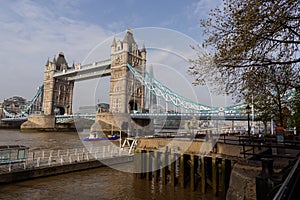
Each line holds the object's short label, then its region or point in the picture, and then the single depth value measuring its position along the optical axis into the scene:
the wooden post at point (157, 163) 11.84
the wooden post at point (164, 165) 11.39
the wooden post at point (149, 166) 12.09
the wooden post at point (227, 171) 9.54
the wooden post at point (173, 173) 10.96
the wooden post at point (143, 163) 12.59
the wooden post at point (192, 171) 10.38
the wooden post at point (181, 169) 10.81
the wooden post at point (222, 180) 9.48
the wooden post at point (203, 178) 10.08
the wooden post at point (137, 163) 12.62
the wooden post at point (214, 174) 9.73
